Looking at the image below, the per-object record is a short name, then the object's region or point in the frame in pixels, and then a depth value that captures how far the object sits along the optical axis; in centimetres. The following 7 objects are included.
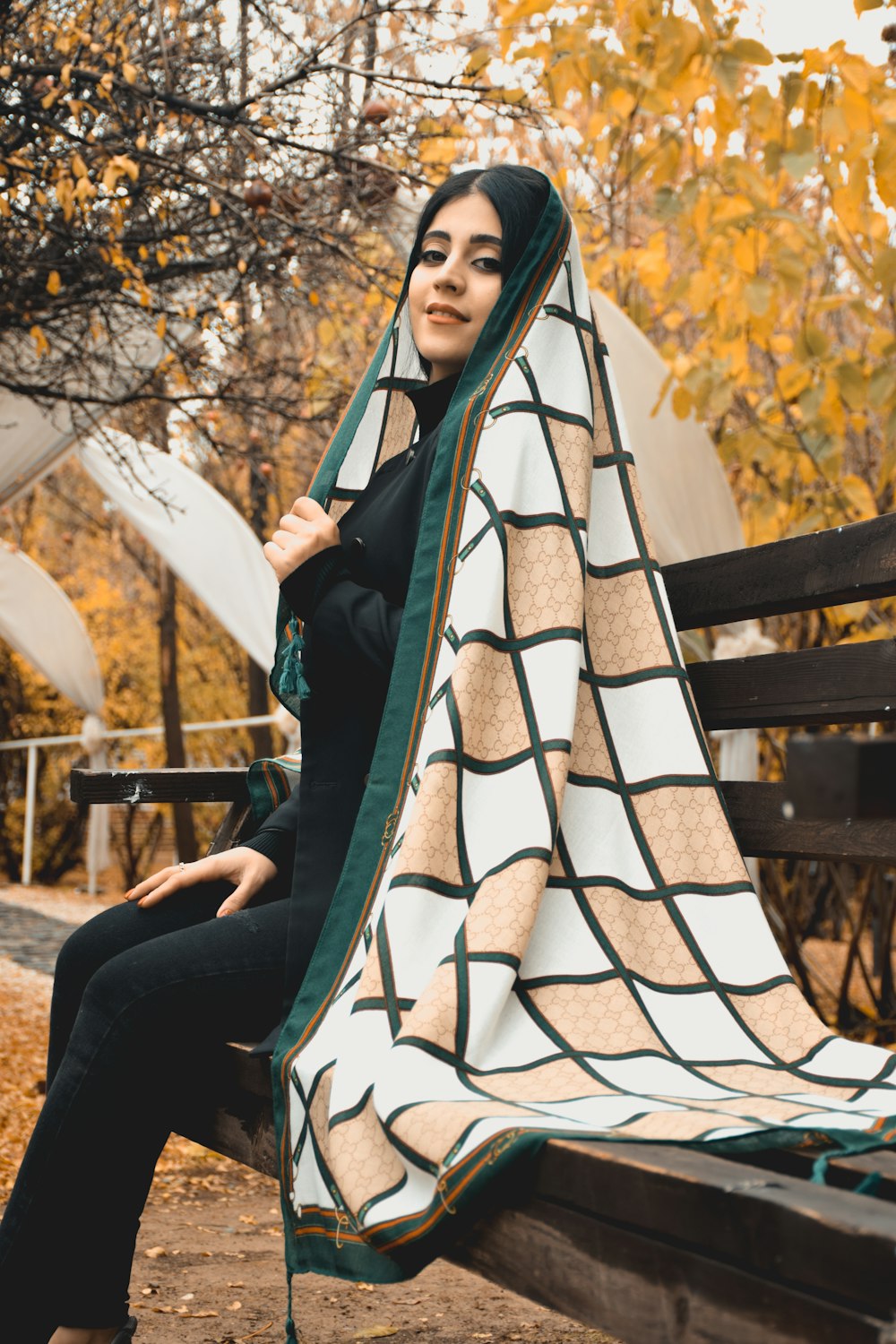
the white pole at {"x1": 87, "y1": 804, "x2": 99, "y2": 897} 1073
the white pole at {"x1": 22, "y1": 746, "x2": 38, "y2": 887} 1128
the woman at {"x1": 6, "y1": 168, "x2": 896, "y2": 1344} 133
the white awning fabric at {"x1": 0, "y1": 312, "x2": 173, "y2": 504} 586
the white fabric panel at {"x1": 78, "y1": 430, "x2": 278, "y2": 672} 818
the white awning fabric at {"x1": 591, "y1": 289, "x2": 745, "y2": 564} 452
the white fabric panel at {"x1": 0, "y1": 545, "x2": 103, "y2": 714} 1078
